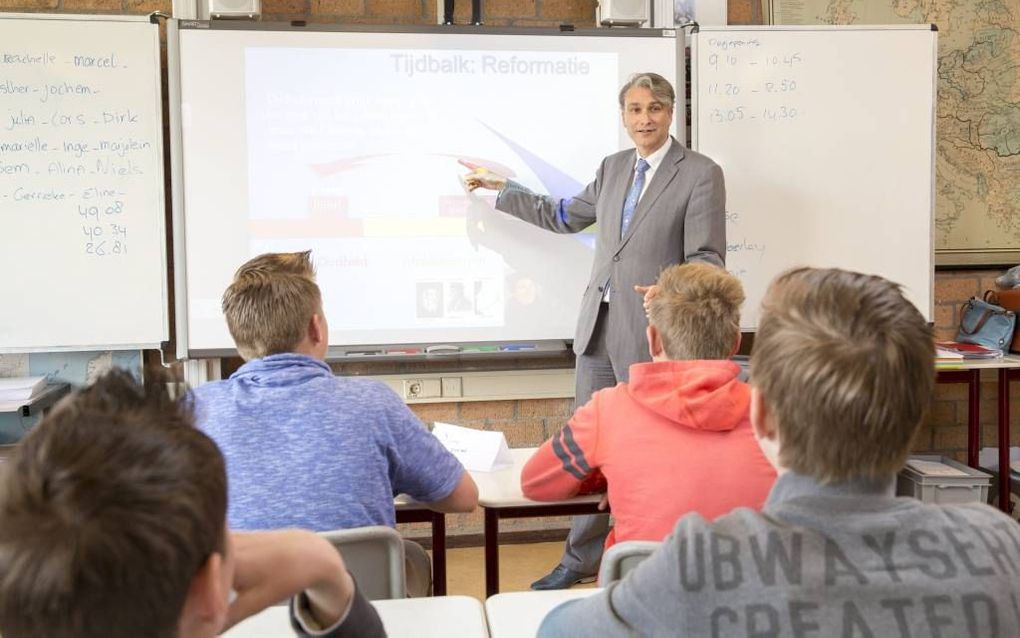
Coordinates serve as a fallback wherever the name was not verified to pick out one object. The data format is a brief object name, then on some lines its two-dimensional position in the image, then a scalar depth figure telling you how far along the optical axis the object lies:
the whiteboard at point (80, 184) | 2.95
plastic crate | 3.19
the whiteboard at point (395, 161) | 3.03
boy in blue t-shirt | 1.40
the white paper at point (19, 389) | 2.88
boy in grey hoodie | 0.74
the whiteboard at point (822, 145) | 3.27
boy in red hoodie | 1.43
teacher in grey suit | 2.89
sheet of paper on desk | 2.03
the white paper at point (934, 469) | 3.23
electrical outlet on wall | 3.32
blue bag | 3.38
